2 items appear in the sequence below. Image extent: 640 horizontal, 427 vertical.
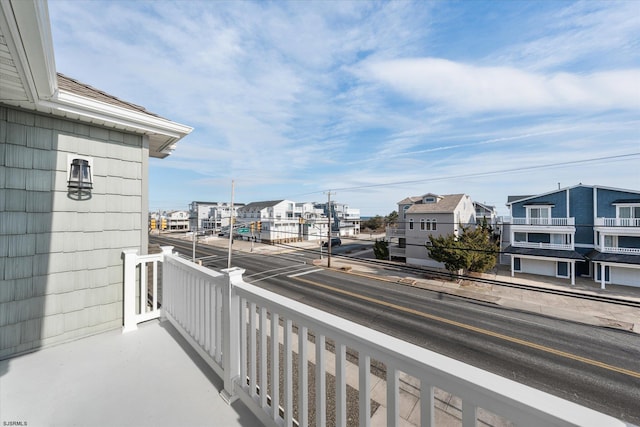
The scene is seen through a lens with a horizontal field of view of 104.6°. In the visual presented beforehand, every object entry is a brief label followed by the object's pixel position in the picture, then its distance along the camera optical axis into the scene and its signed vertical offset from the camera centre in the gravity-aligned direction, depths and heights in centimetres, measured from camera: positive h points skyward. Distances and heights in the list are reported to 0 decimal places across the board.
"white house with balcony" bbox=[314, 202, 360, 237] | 3899 +4
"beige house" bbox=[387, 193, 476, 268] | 1691 -41
